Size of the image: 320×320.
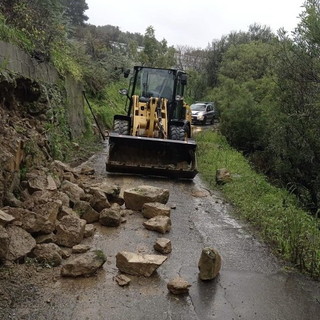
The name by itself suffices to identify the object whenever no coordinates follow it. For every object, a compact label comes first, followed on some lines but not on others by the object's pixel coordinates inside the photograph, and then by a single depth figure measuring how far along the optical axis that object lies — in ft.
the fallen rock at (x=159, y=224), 20.84
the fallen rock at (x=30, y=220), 16.56
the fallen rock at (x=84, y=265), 14.99
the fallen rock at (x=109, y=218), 20.74
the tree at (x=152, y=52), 119.03
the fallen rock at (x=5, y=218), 15.56
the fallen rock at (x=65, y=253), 16.46
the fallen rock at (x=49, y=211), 17.16
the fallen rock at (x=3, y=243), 14.26
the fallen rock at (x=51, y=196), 19.08
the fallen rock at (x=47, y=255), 15.67
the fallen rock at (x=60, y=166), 25.62
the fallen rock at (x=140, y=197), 23.63
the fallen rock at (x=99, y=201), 21.86
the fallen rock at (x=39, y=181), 20.02
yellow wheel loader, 32.89
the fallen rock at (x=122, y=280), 14.84
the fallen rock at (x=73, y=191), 22.18
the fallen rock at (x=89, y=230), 18.96
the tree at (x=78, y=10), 137.69
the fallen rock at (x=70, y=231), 17.51
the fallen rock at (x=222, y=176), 34.14
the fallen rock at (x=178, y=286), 14.71
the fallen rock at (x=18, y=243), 15.07
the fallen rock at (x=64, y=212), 18.86
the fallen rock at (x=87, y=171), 31.01
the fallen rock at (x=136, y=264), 15.71
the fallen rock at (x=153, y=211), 22.41
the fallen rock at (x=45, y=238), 16.66
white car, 90.94
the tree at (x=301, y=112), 37.70
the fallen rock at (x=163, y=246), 18.34
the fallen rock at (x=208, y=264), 16.08
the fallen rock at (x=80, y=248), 17.10
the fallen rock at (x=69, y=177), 25.56
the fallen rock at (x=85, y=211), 20.86
